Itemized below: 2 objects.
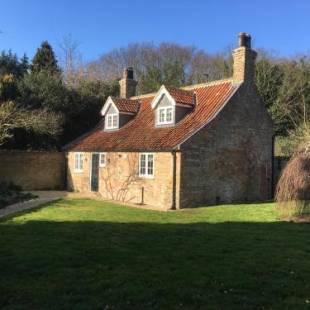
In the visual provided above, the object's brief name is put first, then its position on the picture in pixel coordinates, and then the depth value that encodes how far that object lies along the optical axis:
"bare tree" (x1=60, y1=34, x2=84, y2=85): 40.44
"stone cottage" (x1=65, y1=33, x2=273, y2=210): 20.78
